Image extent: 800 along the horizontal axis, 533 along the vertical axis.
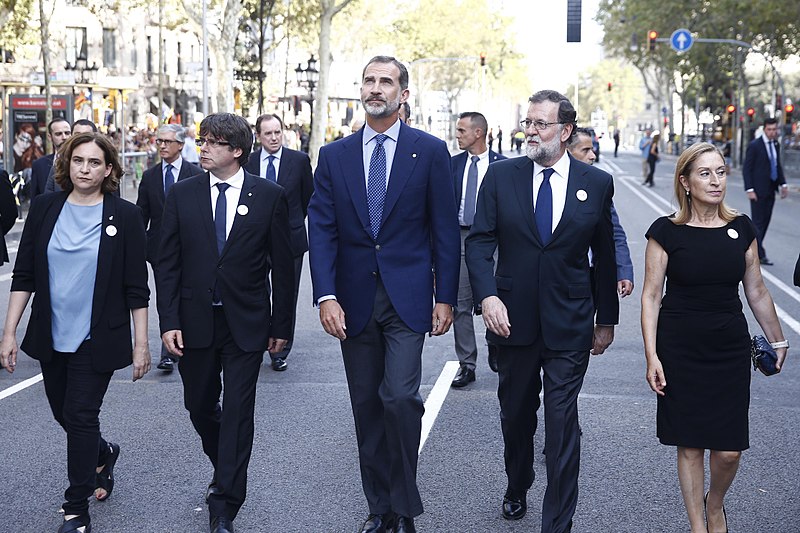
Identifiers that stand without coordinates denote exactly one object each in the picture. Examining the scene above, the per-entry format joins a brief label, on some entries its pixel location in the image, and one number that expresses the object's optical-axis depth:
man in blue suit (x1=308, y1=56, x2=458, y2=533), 5.18
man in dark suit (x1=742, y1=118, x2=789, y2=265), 15.87
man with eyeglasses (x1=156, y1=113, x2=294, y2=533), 5.32
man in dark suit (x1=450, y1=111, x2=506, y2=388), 8.59
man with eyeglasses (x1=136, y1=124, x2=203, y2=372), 9.13
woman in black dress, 4.90
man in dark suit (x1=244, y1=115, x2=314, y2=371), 9.57
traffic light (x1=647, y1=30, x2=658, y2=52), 44.31
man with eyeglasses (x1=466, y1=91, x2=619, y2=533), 5.14
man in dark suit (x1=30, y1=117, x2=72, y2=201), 10.00
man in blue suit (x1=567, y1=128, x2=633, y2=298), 7.19
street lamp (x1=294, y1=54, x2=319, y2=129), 38.50
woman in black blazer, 5.24
